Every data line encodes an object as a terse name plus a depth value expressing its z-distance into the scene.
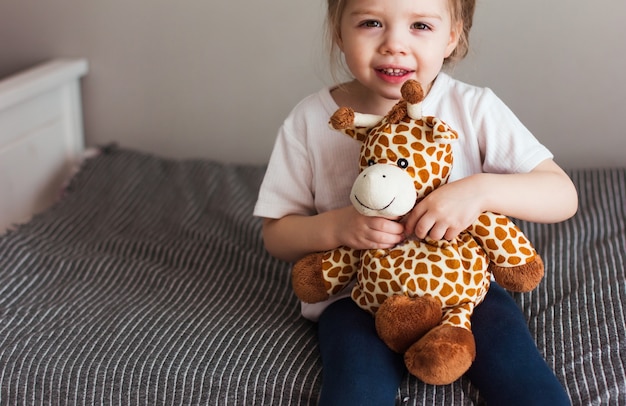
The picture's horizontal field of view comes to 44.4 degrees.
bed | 1.03
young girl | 0.95
